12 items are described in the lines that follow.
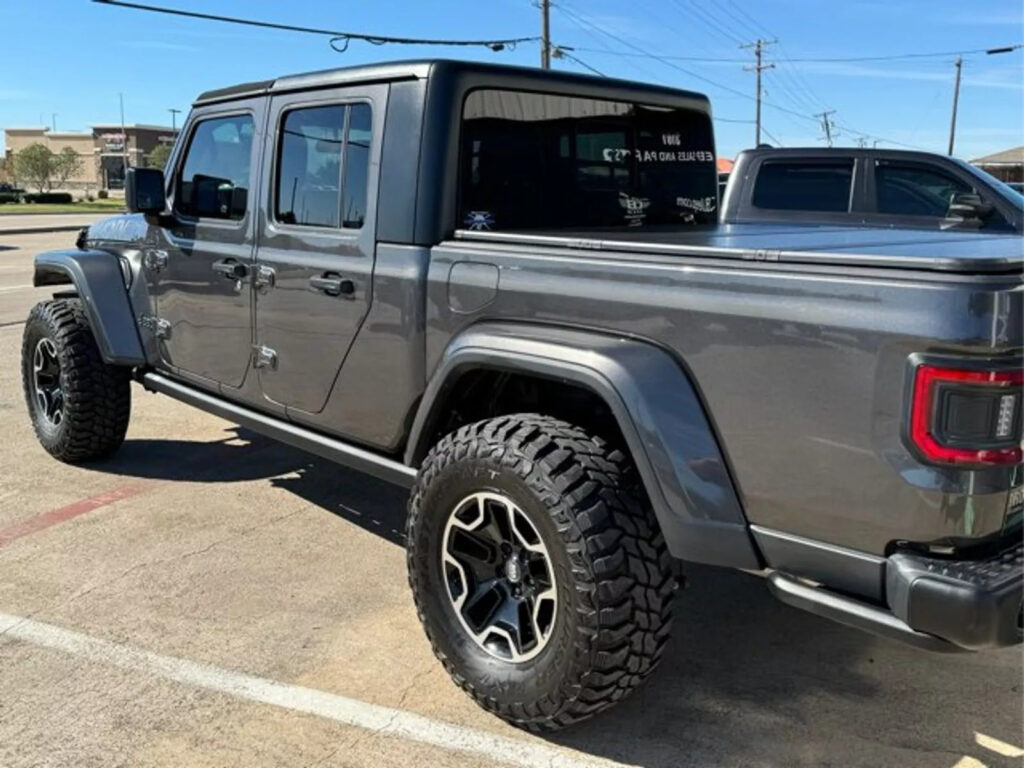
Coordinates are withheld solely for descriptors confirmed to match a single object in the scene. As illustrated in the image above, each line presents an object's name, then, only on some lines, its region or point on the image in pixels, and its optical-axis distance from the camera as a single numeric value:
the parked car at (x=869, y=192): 6.85
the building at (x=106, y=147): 104.81
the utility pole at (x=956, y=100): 59.38
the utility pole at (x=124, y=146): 100.89
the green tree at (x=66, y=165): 89.81
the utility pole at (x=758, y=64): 60.31
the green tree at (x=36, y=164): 83.69
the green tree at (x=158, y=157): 78.47
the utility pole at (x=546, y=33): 30.44
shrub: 64.06
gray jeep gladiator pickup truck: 2.11
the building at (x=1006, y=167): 51.28
